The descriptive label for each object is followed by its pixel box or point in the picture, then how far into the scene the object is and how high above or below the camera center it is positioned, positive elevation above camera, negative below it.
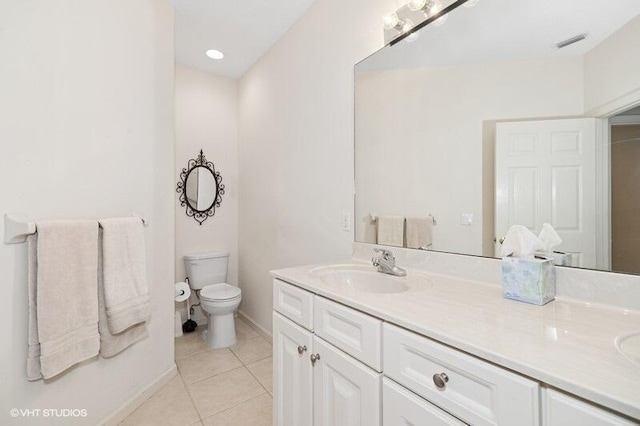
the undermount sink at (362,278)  1.27 -0.30
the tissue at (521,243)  0.97 -0.10
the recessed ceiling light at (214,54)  2.61 +1.47
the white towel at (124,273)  1.43 -0.32
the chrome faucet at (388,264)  1.31 -0.24
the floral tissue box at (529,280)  0.88 -0.21
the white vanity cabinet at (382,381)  0.55 -0.43
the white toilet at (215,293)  2.40 -0.70
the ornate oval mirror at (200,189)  2.84 +0.25
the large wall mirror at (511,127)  0.87 +0.34
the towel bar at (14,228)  1.13 -0.06
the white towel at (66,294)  1.18 -0.35
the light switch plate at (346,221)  1.74 -0.05
